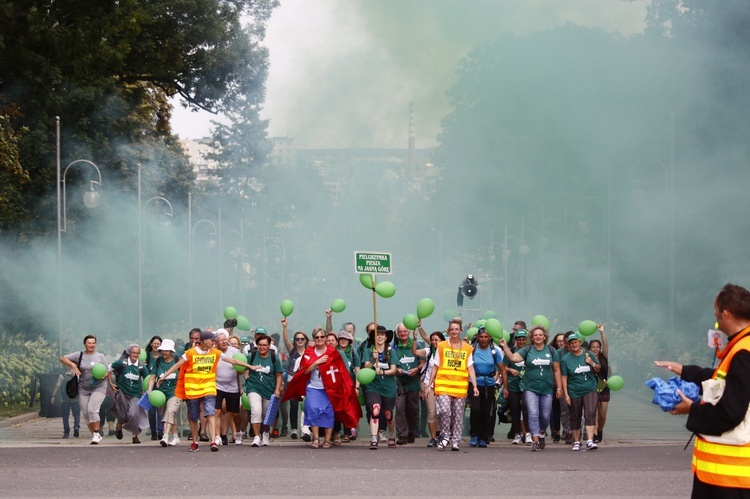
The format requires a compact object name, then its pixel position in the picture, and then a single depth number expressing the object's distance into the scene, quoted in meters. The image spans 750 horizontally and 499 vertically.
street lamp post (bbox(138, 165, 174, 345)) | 34.48
